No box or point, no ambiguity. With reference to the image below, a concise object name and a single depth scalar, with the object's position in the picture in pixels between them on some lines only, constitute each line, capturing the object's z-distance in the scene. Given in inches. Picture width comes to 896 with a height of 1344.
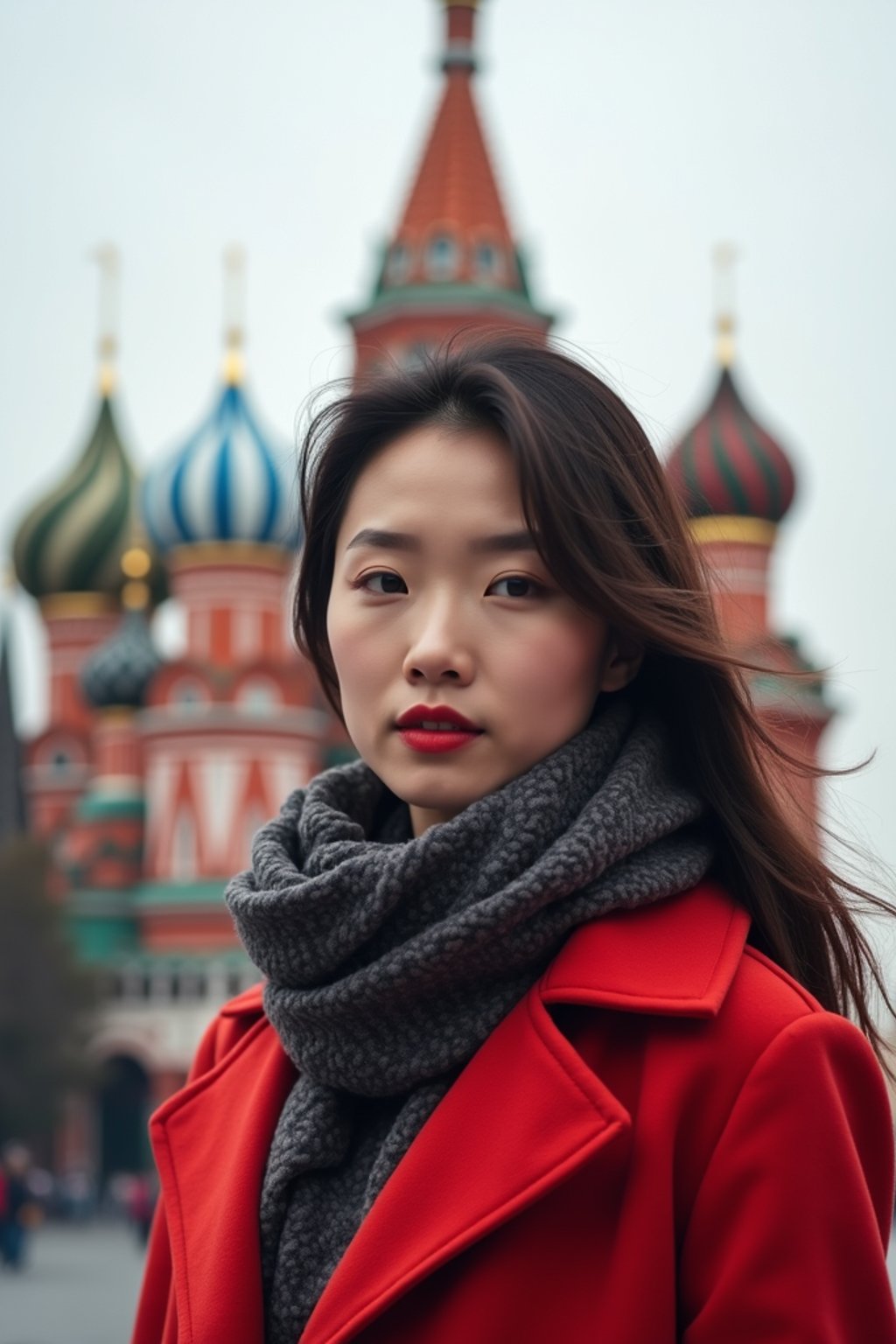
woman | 71.3
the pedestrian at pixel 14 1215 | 636.1
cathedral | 1139.3
